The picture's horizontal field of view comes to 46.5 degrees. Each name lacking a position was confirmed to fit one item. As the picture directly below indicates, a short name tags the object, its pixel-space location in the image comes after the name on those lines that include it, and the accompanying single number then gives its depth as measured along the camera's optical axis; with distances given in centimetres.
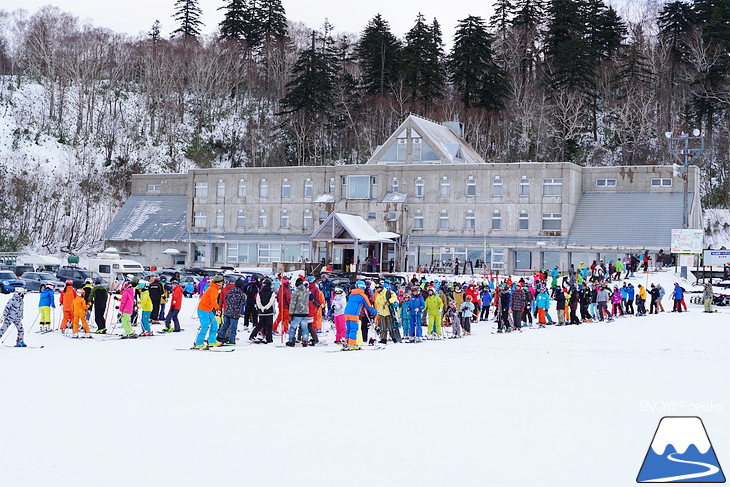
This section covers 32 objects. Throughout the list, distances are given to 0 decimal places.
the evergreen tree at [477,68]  7538
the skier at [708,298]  3234
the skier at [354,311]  1855
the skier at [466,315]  2450
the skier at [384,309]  2073
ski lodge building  5259
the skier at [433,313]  2258
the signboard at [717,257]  4597
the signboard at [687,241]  3762
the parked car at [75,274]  4144
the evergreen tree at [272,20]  9031
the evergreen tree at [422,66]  7588
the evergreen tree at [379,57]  8025
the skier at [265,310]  1914
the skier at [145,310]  2136
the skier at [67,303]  2095
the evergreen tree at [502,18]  8731
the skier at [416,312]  2169
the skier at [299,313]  1902
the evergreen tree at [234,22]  8956
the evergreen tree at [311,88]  7562
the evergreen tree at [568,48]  7131
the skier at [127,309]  2048
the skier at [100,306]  2136
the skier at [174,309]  2247
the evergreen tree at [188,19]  9256
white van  4594
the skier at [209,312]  1784
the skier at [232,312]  1844
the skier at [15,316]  1803
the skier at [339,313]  2009
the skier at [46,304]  2136
